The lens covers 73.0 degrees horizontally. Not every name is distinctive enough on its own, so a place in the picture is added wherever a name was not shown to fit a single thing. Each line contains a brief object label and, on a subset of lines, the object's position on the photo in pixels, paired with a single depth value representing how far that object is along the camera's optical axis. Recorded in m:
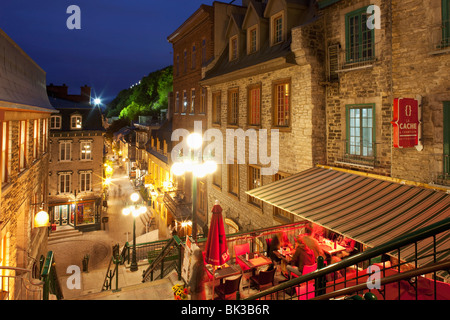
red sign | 8.30
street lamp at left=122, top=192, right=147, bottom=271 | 16.66
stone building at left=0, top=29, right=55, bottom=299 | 8.46
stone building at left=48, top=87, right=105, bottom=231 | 31.52
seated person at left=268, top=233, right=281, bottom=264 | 10.60
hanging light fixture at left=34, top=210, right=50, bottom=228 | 11.95
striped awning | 6.89
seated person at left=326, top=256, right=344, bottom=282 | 9.01
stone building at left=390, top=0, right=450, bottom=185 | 8.08
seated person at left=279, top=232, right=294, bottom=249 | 10.93
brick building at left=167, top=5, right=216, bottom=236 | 20.59
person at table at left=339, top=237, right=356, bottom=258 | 10.22
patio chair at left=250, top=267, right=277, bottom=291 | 8.93
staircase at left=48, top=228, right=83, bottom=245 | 28.55
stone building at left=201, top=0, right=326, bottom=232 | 11.49
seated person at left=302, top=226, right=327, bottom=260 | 9.59
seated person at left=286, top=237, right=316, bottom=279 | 8.78
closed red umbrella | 8.79
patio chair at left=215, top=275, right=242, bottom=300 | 8.46
